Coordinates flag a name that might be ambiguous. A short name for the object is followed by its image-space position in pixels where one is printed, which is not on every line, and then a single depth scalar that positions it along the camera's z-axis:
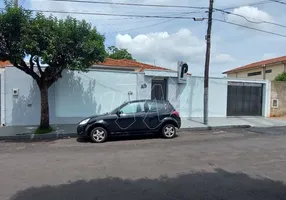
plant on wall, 26.43
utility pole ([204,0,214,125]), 13.94
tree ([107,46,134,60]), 46.13
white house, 13.77
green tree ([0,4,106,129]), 9.69
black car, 9.90
